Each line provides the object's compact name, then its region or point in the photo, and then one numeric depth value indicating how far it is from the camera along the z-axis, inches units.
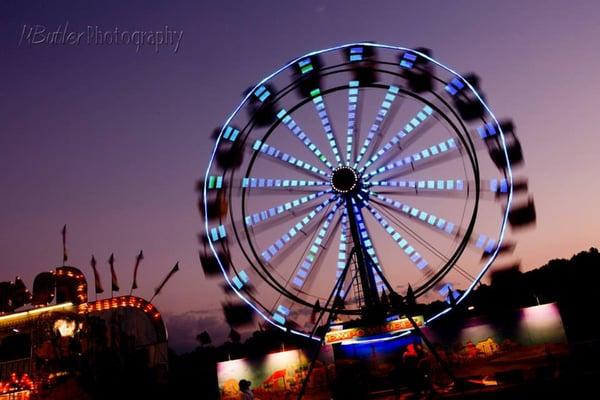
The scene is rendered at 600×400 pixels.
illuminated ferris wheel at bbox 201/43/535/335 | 673.0
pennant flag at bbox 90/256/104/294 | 1032.4
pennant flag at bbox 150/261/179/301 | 1008.2
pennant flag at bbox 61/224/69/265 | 1056.2
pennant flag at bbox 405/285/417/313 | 658.2
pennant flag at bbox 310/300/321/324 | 671.3
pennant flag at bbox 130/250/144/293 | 1016.9
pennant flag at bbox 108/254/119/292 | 1024.1
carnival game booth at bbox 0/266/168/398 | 828.0
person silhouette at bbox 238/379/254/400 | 468.1
